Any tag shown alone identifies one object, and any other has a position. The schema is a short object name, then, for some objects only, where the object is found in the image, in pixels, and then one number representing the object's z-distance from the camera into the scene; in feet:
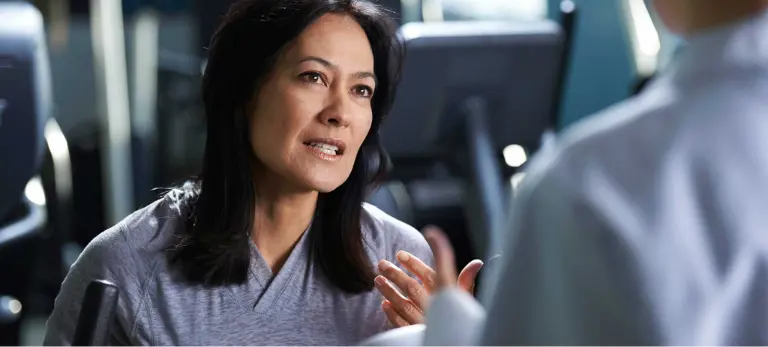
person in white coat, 2.94
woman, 5.24
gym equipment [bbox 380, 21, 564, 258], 8.75
